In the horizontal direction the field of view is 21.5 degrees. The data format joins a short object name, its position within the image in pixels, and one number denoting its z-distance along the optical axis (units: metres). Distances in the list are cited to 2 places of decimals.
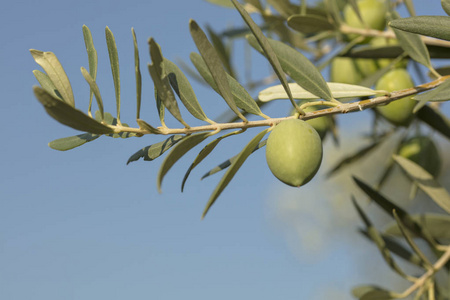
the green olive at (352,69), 0.57
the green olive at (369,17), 0.58
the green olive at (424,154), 0.58
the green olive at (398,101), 0.54
